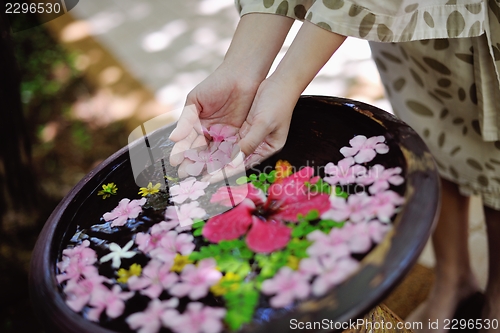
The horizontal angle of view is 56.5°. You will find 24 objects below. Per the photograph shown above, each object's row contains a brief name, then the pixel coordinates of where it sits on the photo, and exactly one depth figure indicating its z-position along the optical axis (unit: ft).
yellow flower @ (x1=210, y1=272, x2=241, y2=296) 2.09
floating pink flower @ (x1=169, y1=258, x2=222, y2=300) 2.13
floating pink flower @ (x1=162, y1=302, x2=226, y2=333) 1.90
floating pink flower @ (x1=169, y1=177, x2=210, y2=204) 2.78
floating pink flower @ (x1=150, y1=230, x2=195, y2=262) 2.37
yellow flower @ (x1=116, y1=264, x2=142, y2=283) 2.30
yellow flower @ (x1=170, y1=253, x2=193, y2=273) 2.27
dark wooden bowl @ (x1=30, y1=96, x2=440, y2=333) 1.76
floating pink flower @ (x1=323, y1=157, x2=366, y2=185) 2.54
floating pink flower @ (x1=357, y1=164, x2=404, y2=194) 2.31
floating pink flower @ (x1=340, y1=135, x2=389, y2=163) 2.59
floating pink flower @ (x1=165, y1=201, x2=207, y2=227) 2.59
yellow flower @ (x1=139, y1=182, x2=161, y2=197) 2.87
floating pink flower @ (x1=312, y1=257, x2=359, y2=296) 1.86
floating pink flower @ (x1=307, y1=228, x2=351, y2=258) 2.04
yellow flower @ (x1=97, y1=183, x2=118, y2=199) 2.88
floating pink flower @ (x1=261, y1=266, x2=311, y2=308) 1.92
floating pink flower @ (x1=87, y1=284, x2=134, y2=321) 2.10
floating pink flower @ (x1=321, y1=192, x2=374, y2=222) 2.22
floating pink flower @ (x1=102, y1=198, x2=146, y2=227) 2.68
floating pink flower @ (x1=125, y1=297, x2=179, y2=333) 1.99
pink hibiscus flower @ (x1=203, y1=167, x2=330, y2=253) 2.30
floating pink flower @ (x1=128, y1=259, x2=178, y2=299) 2.19
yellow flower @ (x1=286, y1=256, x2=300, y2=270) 2.07
